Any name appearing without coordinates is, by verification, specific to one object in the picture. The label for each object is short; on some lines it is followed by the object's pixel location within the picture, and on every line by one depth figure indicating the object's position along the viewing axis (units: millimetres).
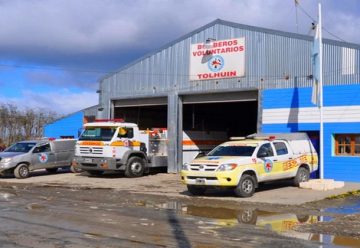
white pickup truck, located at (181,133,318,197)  16781
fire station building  22688
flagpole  20131
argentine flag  20938
